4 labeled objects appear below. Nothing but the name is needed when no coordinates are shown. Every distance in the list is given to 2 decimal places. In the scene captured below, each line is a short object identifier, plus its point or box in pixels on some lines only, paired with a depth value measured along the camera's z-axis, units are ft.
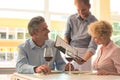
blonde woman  7.54
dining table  6.35
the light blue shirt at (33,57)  8.14
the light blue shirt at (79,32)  9.84
